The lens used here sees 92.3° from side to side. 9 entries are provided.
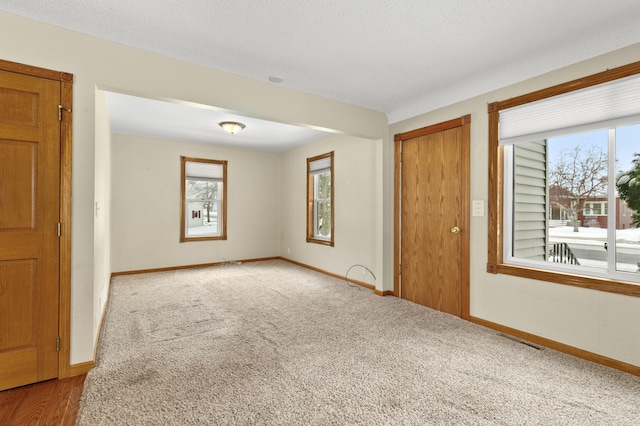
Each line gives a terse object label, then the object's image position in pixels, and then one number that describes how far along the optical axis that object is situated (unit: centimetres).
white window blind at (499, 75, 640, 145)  235
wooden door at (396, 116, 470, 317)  346
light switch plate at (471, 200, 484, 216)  326
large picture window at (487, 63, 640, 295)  243
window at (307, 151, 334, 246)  578
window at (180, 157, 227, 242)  620
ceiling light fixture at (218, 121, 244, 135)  466
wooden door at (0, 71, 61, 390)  209
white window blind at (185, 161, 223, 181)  622
